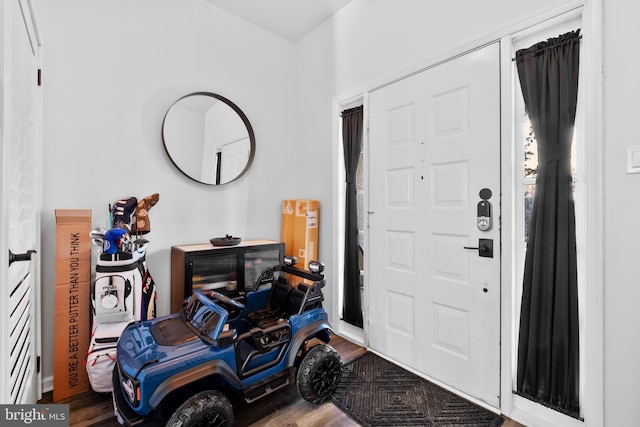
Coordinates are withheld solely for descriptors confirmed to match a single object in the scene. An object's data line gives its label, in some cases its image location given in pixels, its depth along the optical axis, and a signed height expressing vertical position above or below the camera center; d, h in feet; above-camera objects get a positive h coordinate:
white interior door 3.38 +0.17
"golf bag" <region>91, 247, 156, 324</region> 6.16 -1.63
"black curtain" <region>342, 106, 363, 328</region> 9.22 -0.22
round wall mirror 8.50 +2.22
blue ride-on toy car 4.50 -2.48
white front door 6.13 -0.23
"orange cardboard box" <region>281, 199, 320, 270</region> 9.77 -0.56
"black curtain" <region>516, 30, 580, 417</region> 5.25 -0.51
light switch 4.58 +0.84
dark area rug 5.71 -3.88
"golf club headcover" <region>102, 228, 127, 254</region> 6.18 -0.62
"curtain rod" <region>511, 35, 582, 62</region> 5.46 +3.01
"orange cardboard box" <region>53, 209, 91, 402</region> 6.24 -1.89
